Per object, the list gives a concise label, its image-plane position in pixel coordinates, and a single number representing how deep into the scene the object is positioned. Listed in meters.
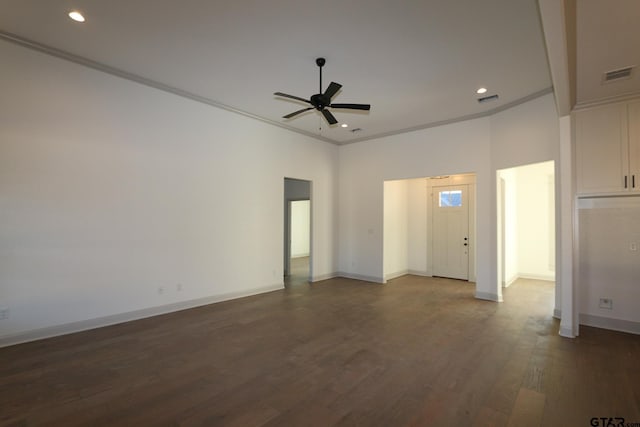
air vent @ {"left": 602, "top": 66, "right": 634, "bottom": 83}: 3.18
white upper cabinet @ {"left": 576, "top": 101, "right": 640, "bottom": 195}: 3.79
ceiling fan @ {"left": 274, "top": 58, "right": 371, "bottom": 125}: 3.47
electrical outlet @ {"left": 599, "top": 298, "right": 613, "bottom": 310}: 4.07
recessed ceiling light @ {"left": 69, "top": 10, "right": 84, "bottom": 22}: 3.04
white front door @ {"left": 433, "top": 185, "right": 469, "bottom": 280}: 7.30
